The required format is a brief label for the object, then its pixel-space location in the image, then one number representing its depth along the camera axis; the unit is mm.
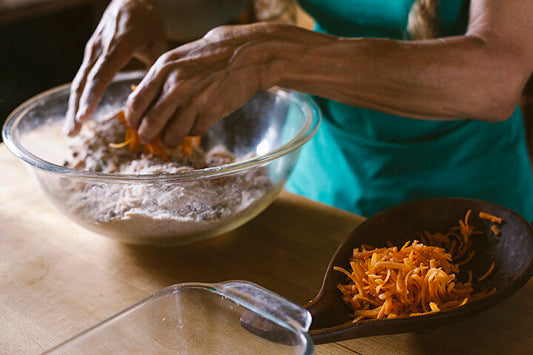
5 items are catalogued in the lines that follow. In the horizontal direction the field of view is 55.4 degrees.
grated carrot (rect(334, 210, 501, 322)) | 584
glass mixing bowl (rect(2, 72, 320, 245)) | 704
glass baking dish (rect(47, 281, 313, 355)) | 498
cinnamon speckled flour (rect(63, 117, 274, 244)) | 713
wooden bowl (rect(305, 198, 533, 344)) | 532
